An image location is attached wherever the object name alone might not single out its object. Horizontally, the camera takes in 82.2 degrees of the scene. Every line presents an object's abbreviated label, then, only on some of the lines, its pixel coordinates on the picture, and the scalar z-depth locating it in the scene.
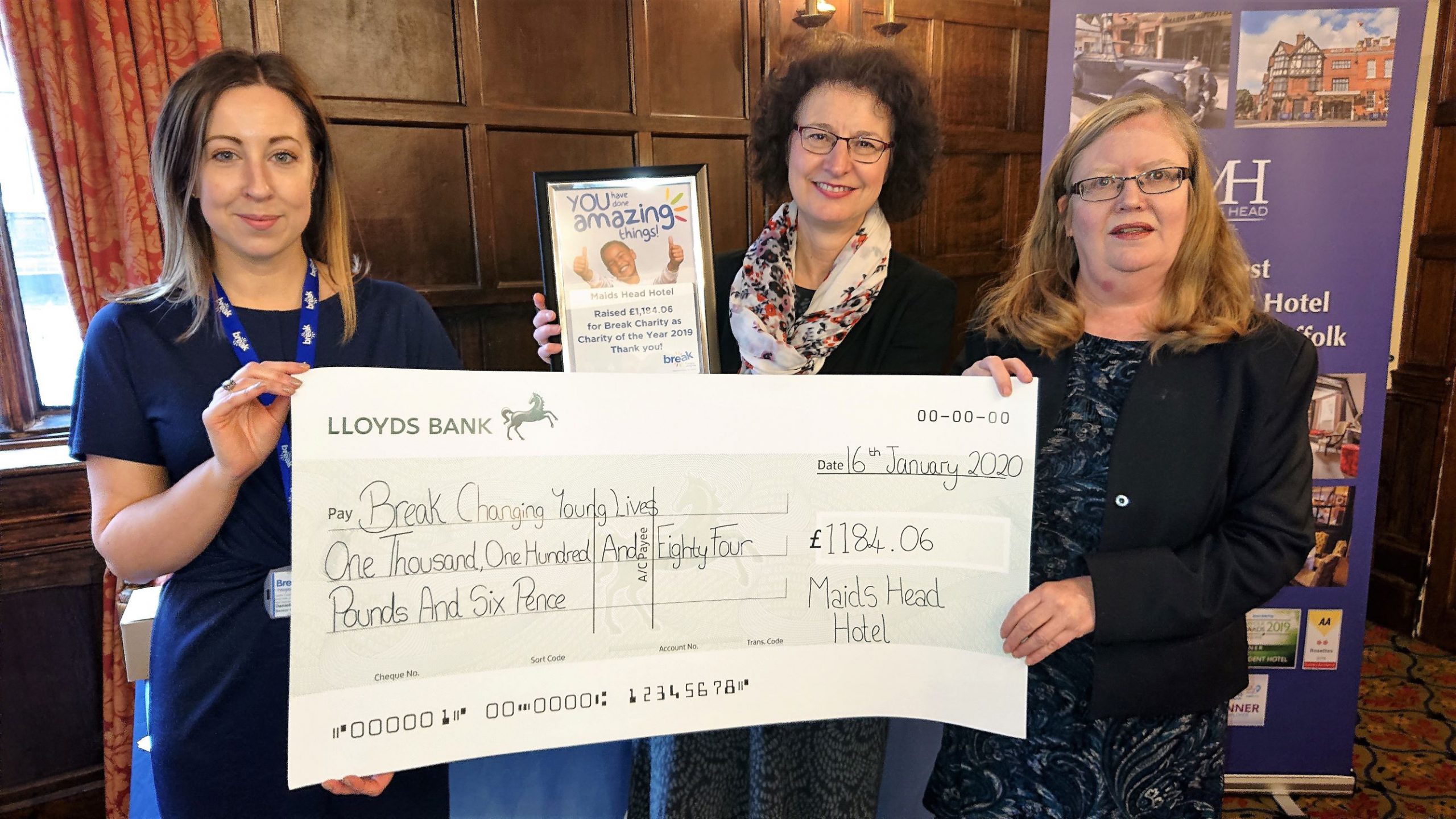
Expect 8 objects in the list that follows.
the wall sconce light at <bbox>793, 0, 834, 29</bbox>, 3.04
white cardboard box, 1.62
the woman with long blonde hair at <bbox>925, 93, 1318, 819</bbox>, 1.22
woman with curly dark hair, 1.59
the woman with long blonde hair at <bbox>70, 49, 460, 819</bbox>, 1.20
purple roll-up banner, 2.19
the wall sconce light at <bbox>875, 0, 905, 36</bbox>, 2.86
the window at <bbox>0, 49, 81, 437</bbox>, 2.41
